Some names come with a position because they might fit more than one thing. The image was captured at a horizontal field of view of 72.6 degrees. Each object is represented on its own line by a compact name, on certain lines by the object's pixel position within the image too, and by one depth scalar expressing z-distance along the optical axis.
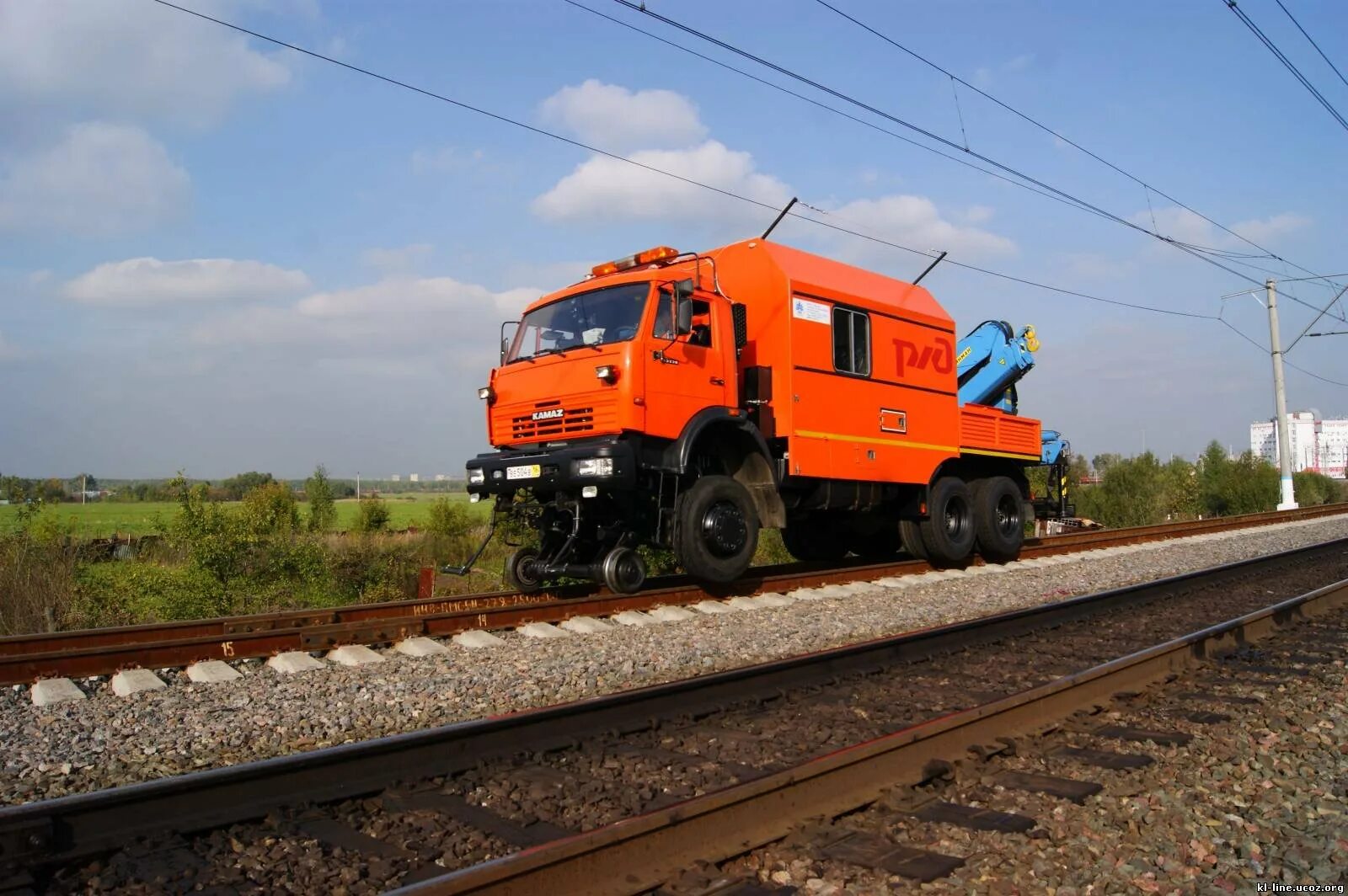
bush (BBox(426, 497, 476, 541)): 24.23
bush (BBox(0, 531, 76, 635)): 11.30
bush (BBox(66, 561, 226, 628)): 11.77
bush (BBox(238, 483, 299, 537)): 14.23
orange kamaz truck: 8.88
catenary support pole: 33.91
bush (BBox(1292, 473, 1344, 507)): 55.50
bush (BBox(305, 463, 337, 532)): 23.93
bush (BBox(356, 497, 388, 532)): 26.14
